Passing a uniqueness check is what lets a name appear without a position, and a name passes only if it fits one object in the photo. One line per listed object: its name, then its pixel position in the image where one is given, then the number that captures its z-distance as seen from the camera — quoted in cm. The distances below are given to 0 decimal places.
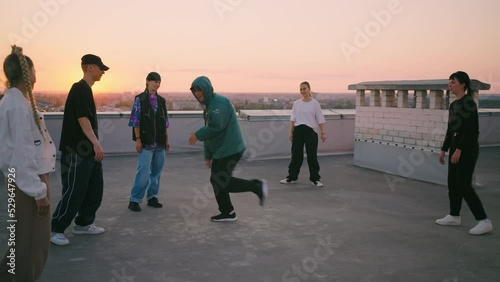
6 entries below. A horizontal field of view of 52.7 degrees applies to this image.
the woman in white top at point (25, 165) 312
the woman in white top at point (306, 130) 871
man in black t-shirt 512
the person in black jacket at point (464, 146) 573
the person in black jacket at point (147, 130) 666
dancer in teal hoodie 591
